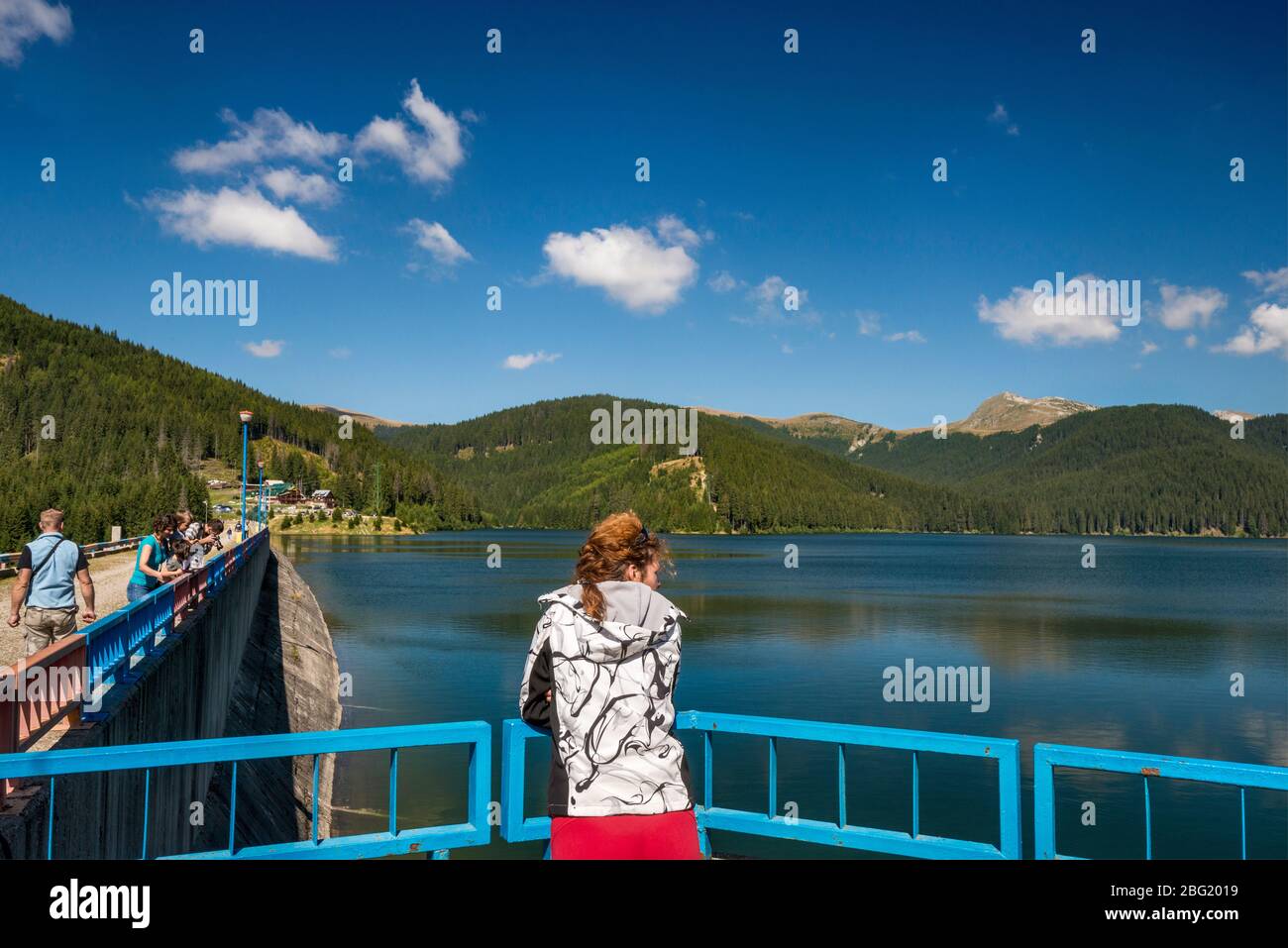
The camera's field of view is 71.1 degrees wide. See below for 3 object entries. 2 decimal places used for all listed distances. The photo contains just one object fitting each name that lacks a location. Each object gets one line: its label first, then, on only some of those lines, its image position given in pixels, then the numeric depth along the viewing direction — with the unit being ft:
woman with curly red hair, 11.28
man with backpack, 33.78
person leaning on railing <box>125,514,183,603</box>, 45.32
